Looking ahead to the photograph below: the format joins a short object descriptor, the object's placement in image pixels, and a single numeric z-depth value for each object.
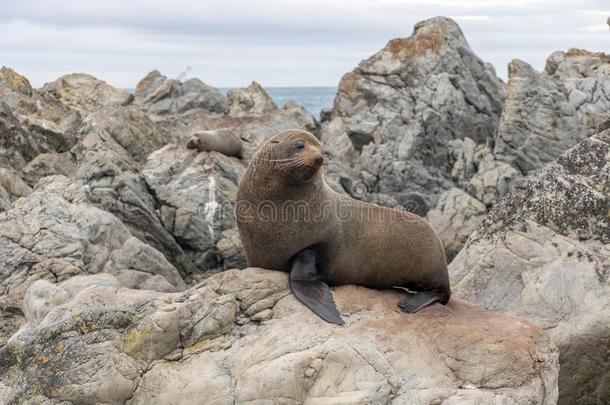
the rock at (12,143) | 18.91
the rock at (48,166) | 18.61
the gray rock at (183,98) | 33.22
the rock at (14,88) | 26.67
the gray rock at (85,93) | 30.53
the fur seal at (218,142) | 18.97
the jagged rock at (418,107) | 24.52
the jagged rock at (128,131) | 19.94
